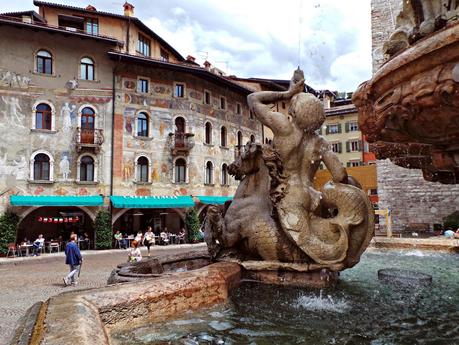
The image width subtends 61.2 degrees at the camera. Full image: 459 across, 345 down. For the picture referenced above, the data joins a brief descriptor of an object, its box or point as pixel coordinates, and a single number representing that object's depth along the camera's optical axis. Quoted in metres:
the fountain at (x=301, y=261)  2.27
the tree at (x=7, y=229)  17.34
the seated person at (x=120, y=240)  20.19
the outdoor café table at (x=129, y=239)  20.43
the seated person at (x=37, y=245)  17.69
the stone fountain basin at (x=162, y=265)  3.94
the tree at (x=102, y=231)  19.71
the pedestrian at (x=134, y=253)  10.50
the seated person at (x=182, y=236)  22.09
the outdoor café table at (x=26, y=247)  17.34
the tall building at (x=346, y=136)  38.75
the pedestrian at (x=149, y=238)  16.17
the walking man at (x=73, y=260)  9.90
